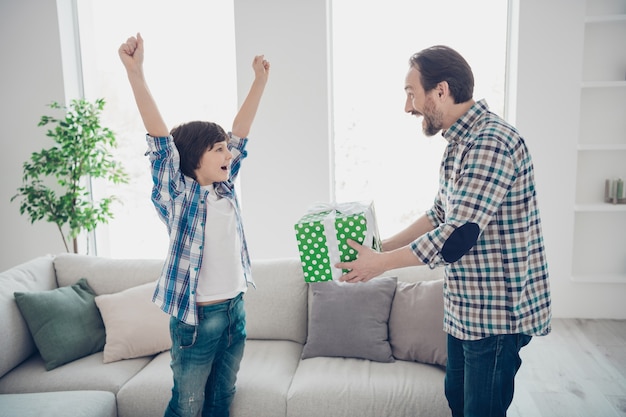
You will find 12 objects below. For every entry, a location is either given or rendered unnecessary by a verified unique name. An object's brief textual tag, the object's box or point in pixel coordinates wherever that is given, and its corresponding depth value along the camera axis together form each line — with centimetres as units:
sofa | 190
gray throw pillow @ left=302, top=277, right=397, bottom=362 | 213
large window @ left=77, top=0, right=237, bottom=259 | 397
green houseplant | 322
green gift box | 154
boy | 157
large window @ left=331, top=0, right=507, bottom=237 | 374
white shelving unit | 345
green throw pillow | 216
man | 132
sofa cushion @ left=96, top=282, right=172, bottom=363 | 222
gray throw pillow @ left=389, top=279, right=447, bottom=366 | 206
